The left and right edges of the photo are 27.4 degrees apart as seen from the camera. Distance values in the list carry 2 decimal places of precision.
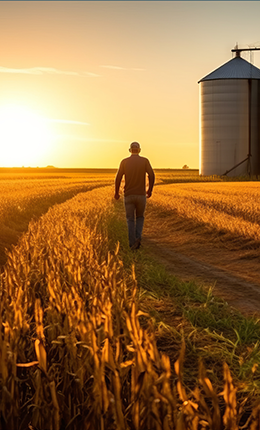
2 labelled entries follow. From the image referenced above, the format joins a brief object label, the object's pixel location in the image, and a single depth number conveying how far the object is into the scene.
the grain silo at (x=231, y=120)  47.22
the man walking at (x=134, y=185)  11.20
